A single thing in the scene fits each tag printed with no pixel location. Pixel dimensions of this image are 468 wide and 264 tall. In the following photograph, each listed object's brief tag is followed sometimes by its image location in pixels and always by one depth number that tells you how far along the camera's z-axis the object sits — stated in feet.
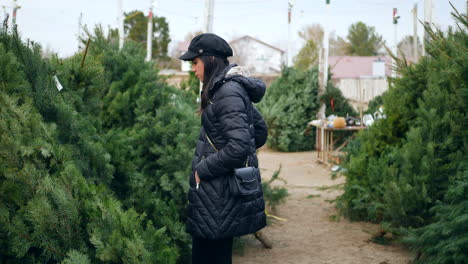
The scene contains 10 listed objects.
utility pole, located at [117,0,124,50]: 57.26
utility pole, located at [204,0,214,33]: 19.97
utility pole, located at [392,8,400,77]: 61.13
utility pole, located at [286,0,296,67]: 80.94
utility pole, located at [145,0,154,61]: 75.83
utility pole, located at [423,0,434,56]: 31.30
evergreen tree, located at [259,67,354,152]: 49.73
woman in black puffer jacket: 9.45
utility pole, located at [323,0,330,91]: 51.19
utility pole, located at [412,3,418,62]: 66.23
